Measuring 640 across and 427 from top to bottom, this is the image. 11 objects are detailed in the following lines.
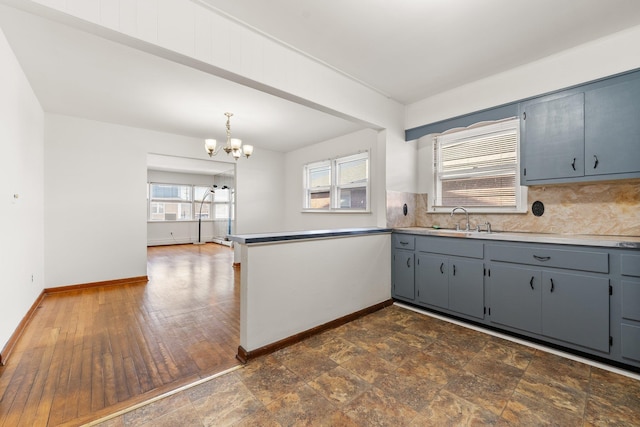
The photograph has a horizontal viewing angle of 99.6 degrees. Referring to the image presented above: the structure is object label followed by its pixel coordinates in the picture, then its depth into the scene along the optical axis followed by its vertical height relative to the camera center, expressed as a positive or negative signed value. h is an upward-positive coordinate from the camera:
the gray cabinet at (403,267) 3.33 -0.70
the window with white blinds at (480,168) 3.14 +0.54
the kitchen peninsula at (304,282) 2.23 -0.69
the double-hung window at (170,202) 8.99 +0.35
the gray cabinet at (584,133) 2.22 +0.70
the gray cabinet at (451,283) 2.78 -0.79
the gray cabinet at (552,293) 2.14 -0.71
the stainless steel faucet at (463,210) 3.32 -0.01
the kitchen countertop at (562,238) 2.03 -0.24
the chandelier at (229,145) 3.89 +0.98
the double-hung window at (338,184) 4.78 +0.53
